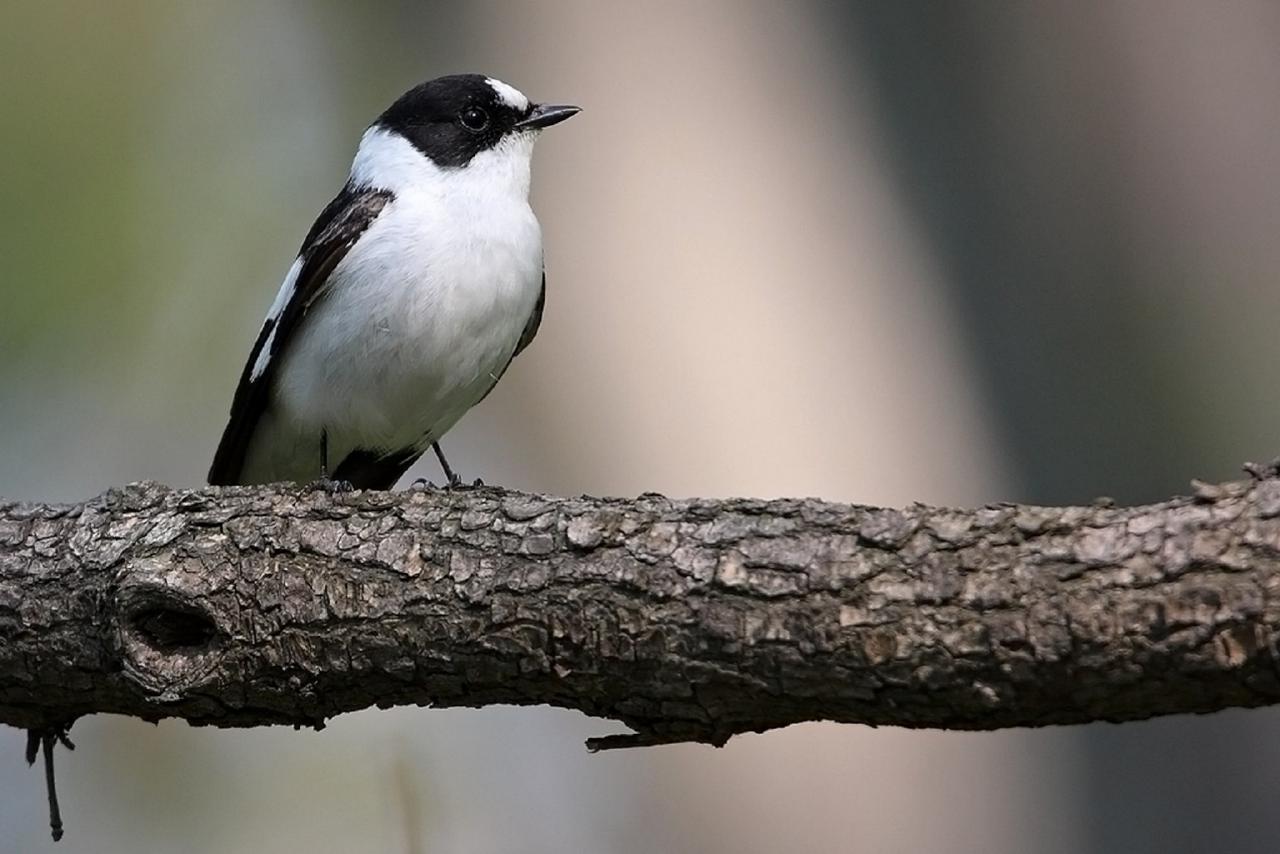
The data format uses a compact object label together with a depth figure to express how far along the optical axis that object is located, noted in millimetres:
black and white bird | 8625
